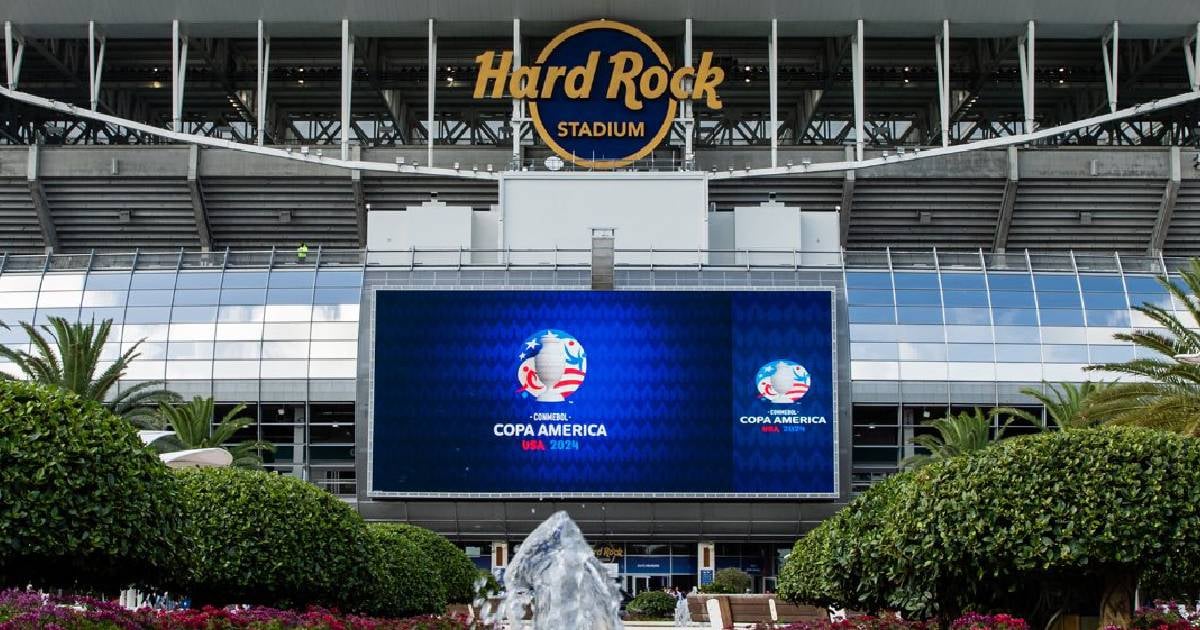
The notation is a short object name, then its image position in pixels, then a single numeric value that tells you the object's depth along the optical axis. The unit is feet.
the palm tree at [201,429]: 215.92
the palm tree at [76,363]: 184.85
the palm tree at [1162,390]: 141.38
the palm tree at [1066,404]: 216.74
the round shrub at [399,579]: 128.57
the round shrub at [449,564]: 167.32
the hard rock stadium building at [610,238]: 247.29
